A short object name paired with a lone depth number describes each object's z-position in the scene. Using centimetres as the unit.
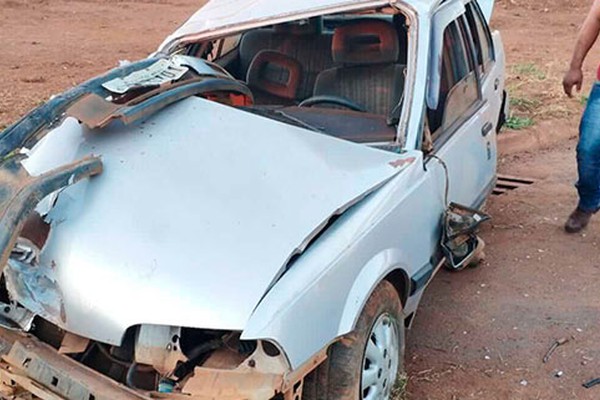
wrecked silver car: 305
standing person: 555
